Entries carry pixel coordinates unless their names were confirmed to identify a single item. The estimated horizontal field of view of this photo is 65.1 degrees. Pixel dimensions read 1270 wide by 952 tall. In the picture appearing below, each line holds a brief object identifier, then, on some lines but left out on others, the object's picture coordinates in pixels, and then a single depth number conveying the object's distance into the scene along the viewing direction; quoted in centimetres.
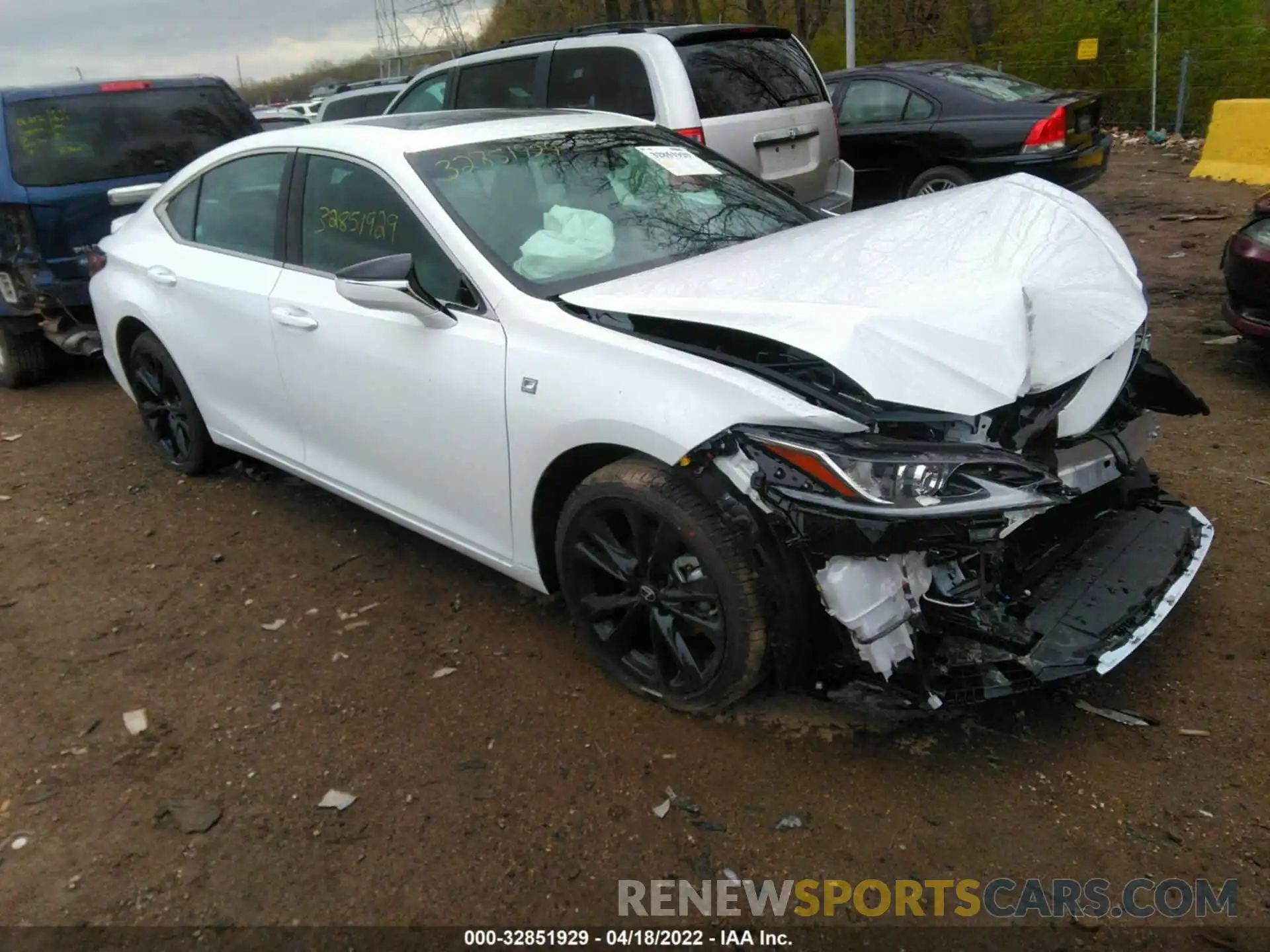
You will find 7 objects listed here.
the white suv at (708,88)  641
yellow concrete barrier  995
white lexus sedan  250
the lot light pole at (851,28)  1378
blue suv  612
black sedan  852
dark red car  484
